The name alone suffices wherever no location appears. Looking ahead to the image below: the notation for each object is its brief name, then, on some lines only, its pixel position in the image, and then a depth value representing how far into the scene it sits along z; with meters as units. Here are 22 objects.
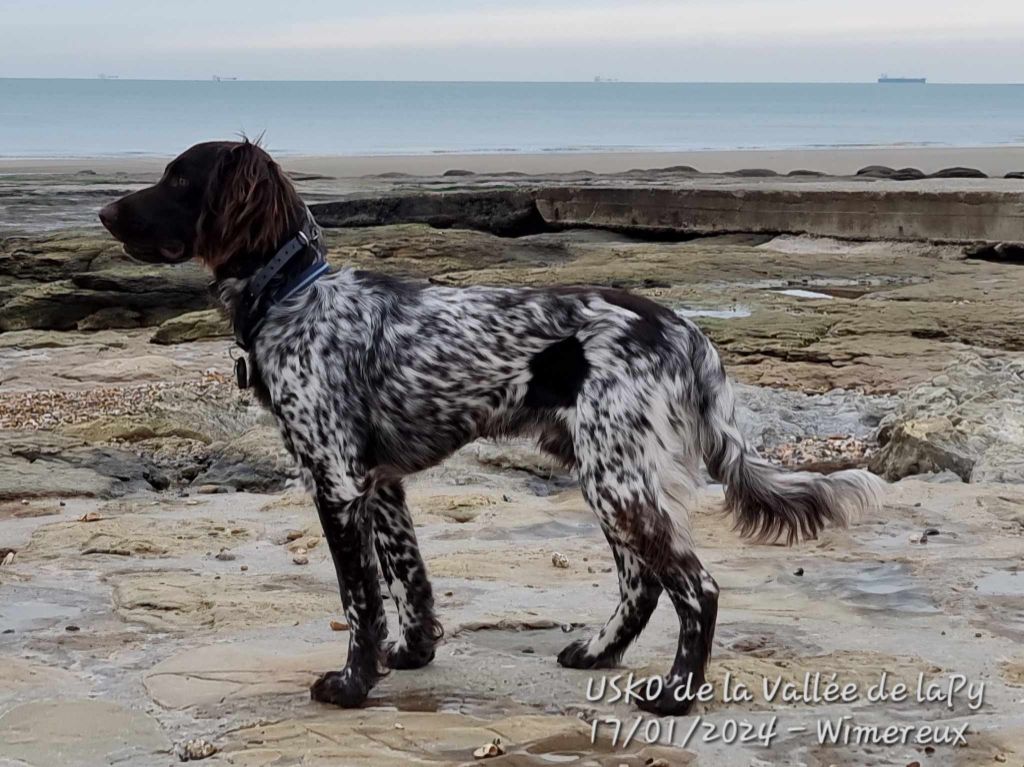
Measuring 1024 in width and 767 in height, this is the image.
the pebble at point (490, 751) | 4.05
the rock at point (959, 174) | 28.85
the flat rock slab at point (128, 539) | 6.39
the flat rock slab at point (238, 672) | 4.64
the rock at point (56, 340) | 12.98
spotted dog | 4.54
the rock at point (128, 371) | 11.10
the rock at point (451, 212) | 19.92
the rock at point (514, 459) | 8.13
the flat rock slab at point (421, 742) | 4.06
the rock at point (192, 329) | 12.74
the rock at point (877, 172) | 31.22
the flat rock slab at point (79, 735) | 4.14
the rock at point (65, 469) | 7.66
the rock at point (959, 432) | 7.63
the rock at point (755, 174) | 32.61
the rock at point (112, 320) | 14.53
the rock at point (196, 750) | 4.12
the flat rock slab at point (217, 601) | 5.44
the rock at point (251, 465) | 7.97
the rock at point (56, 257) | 16.09
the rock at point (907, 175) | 29.55
